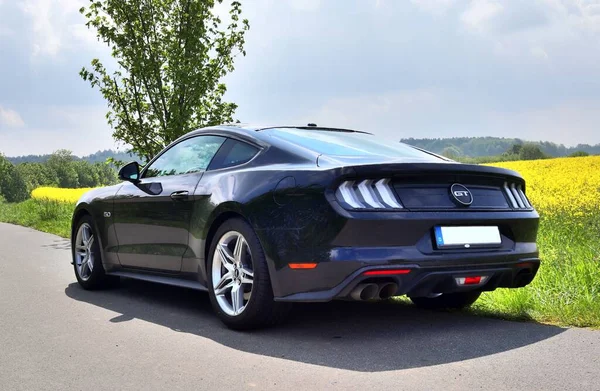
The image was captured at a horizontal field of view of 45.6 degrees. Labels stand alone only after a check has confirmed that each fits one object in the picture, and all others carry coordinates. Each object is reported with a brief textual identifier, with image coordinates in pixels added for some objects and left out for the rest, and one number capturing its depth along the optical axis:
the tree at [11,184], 133.38
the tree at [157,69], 17.45
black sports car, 4.21
